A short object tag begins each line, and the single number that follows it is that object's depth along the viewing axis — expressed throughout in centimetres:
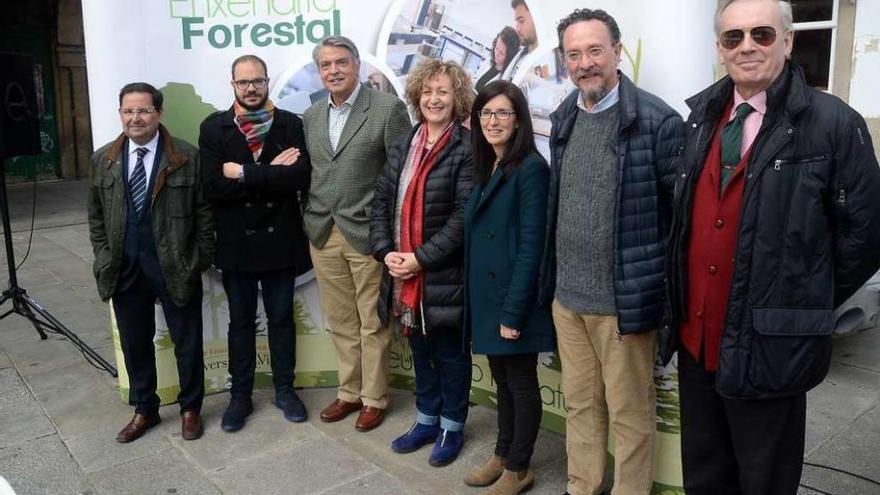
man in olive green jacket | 360
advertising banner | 355
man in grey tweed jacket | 365
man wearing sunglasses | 199
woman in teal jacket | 288
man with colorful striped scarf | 364
